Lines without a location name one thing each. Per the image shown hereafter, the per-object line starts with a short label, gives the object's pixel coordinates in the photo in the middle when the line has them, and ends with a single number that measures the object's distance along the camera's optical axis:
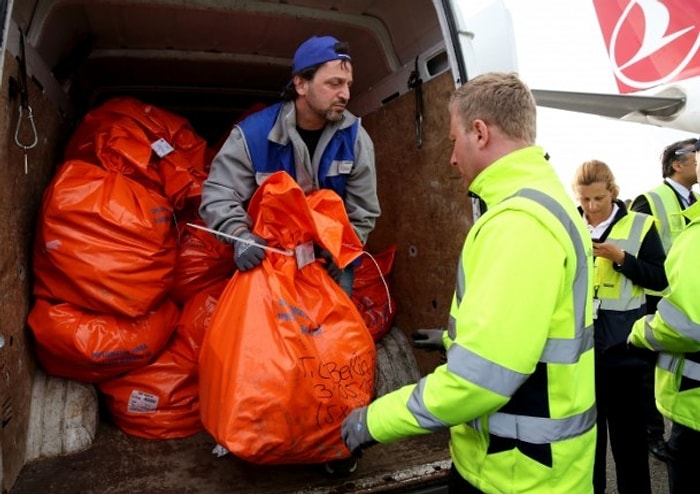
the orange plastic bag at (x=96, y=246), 2.09
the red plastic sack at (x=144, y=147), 2.44
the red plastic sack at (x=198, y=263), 2.59
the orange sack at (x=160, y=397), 2.23
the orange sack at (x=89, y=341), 2.06
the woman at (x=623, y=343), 2.41
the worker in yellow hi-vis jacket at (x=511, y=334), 1.05
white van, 1.85
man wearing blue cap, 2.22
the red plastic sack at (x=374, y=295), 2.73
